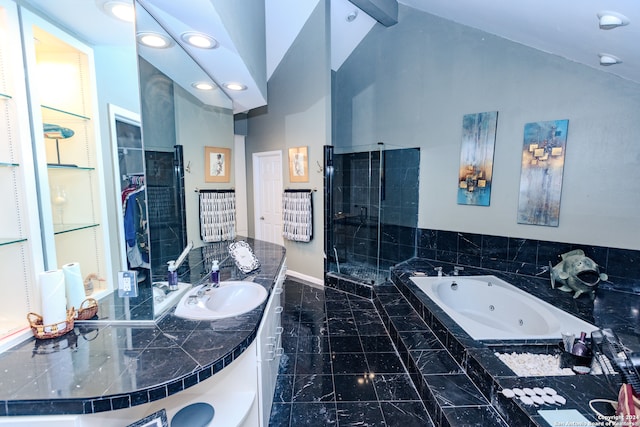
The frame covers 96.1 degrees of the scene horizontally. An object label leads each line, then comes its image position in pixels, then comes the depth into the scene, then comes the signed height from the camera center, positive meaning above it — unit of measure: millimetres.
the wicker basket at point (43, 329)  1304 -668
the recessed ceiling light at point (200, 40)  1616 +824
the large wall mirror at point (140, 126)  1424 +312
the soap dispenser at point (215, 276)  2003 -651
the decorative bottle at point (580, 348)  1999 -1137
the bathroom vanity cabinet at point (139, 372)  975 -725
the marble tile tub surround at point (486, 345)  1630 -1178
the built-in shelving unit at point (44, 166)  1249 +79
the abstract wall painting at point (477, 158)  3654 +347
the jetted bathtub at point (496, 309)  2279 -1163
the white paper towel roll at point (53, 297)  1307 -525
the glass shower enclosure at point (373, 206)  4281 -335
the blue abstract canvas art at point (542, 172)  3207 +143
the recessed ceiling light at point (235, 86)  2443 +838
